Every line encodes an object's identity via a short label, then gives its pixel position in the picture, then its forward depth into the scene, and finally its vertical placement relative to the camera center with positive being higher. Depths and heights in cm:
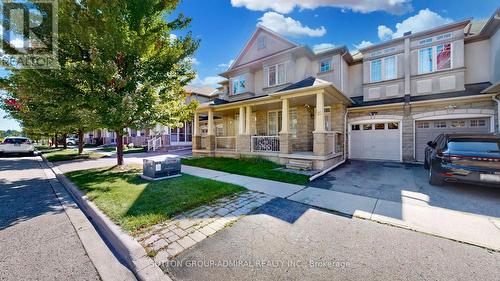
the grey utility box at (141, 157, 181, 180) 700 -104
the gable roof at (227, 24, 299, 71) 1309 +694
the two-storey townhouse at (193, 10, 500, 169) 944 +203
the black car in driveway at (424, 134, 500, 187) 511 -64
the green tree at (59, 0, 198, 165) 684 +314
